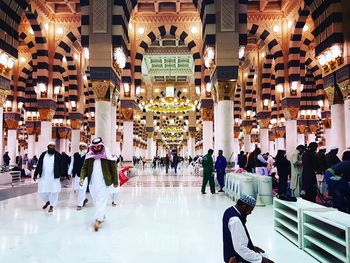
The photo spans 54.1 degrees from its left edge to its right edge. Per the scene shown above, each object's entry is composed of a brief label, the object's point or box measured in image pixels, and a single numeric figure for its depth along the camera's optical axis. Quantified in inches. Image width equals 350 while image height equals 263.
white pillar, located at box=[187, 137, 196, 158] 1279.5
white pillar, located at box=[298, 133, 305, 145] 715.8
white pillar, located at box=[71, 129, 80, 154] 729.0
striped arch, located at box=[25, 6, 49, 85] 553.0
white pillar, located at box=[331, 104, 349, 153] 366.0
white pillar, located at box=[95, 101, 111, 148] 379.4
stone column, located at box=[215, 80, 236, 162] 392.5
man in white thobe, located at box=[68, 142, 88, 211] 291.4
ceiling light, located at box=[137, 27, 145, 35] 609.0
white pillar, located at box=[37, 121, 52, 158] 554.6
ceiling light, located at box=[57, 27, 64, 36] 578.6
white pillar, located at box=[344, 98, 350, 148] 330.3
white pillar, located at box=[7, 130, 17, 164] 684.7
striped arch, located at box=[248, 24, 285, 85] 568.1
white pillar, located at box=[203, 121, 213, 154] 596.7
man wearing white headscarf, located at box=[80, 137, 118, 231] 197.2
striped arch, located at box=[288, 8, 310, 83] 546.3
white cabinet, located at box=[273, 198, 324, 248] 150.4
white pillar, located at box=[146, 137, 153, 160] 1244.2
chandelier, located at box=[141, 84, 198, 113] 777.6
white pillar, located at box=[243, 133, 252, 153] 820.6
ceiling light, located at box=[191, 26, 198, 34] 605.8
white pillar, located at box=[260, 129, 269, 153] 703.7
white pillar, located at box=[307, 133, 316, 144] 765.9
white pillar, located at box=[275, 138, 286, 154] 802.8
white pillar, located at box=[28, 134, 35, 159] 761.4
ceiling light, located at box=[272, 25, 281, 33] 573.0
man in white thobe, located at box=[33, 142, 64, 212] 248.1
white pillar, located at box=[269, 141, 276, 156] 1062.7
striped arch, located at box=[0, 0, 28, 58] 375.2
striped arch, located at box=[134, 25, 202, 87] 611.8
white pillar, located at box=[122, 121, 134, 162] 616.4
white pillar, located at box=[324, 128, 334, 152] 637.8
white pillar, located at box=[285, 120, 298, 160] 541.0
